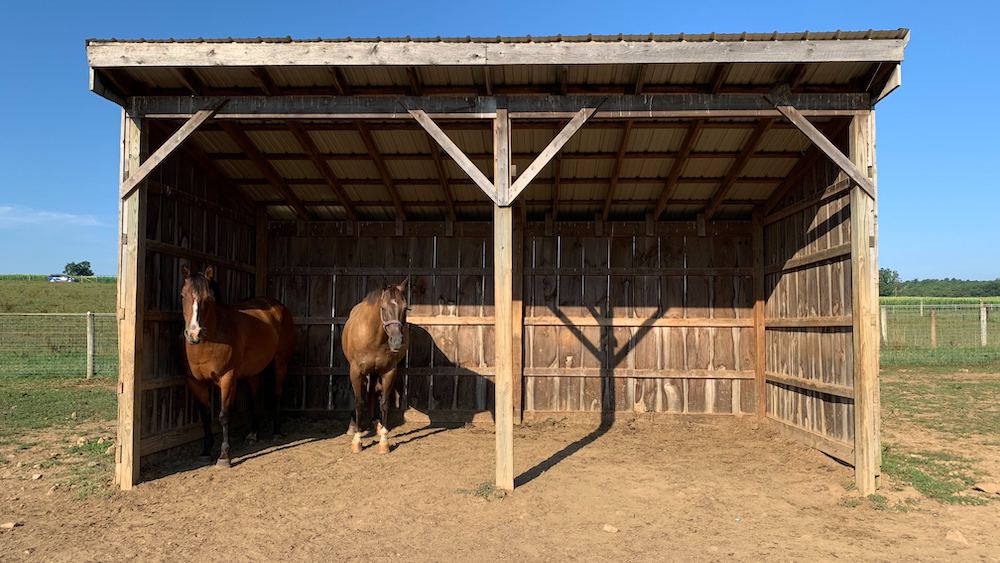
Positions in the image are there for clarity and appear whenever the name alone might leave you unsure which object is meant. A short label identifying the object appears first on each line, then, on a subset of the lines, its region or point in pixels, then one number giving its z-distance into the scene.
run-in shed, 5.20
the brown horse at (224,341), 5.59
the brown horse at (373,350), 6.56
